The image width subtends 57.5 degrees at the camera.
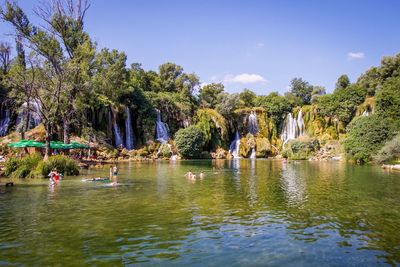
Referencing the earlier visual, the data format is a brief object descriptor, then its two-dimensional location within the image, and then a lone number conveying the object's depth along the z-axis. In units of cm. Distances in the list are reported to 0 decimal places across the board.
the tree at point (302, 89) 10712
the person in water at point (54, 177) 2881
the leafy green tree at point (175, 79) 9881
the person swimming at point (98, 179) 3138
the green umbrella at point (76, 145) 4753
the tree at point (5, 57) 7744
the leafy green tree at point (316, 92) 10214
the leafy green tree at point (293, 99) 9644
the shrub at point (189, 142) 7269
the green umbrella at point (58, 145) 4600
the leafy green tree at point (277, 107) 9262
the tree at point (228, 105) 8906
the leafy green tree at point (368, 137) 5731
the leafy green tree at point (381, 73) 8394
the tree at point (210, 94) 9769
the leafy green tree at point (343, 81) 9881
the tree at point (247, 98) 10204
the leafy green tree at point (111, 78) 5712
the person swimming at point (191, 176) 3391
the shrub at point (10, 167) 3378
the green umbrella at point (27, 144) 4359
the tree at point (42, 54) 3991
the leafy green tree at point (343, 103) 8475
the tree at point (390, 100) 6206
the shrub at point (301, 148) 7694
